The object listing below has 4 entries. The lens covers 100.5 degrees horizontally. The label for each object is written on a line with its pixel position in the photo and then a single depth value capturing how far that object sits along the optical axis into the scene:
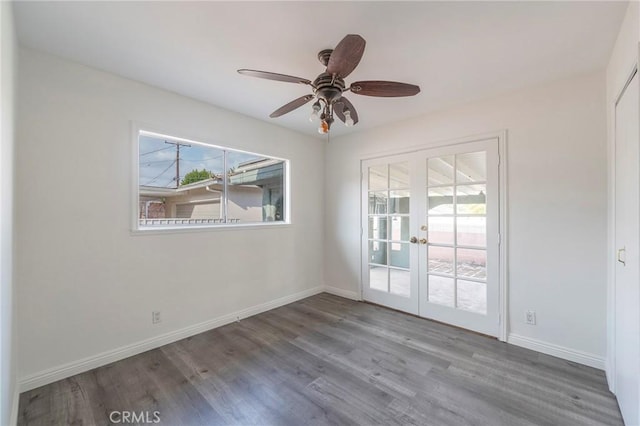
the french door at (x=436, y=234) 2.83
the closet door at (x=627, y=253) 1.46
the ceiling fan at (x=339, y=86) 1.51
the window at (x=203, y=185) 2.69
